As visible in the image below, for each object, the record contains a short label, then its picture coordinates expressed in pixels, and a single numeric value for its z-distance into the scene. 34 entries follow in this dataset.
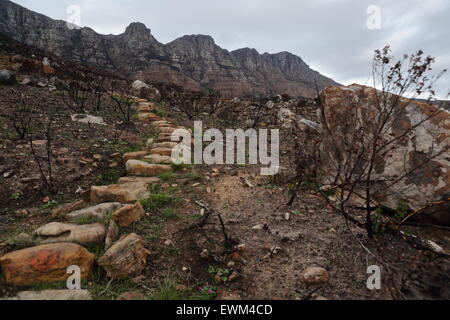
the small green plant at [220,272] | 2.04
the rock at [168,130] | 6.77
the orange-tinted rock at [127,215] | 2.64
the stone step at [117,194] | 3.19
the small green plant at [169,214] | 3.02
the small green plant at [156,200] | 3.20
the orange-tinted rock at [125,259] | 2.02
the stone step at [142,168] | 4.20
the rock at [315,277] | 1.92
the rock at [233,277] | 2.02
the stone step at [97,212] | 2.70
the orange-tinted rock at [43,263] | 1.82
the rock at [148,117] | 8.11
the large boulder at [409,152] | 2.99
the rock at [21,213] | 2.89
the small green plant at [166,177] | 4.11
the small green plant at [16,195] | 3.18
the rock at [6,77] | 7.74
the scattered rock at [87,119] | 6.37
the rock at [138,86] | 14.45
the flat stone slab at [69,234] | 2.25
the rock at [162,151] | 5.10
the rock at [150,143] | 5.62
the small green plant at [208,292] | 1.86
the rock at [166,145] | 5.46
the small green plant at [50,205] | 3.07
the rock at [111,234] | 2.30
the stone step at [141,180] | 3.84
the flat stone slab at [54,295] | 1.71
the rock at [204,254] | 2.28
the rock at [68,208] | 2.86
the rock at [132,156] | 4.63
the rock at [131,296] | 1.75
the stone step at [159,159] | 4.65
